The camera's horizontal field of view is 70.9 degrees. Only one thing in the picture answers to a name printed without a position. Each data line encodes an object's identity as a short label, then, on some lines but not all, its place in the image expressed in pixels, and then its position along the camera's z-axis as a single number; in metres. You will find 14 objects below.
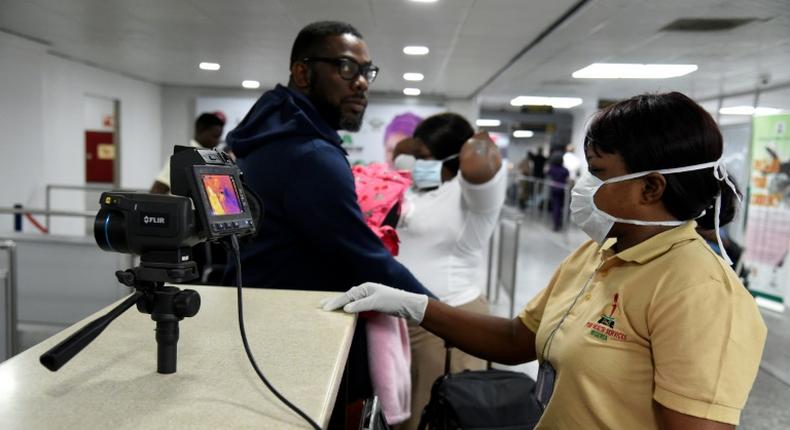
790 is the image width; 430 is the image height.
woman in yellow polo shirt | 0.95
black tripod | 0.79
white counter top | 0.73
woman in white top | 2.17
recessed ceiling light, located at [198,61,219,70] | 8.14
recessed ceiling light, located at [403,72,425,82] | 8.66
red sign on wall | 9.41
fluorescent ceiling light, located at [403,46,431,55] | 6.46
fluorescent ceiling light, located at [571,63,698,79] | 7.16
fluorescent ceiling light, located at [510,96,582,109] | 12.68
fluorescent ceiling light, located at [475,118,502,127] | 19.69
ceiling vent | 4.54
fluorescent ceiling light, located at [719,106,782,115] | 8.85
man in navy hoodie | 1.31
